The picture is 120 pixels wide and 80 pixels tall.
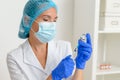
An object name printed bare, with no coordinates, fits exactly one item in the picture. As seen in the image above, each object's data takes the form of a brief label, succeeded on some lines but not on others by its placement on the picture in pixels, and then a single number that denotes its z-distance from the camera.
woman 1.22
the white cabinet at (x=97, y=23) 1.63
